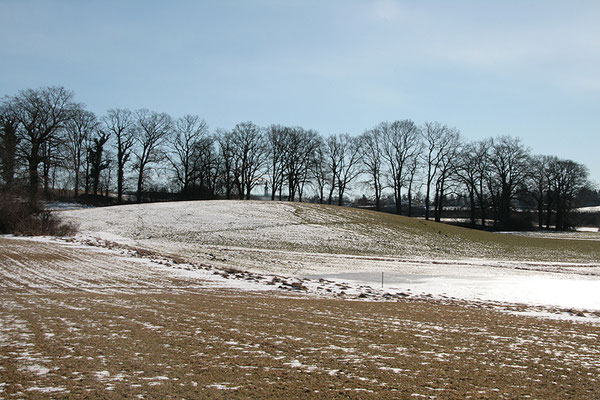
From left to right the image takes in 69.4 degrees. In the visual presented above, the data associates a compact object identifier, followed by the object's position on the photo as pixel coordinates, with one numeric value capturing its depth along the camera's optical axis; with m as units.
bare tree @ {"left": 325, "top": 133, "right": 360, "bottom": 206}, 81.31
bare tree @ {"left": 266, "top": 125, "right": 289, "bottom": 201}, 79.75
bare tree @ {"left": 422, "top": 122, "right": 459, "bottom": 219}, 74.75
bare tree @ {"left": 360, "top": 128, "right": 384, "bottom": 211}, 77.44
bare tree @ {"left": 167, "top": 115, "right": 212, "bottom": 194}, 76.94
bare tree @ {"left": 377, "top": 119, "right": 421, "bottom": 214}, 76.31
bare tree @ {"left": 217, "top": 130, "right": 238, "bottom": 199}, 79.31
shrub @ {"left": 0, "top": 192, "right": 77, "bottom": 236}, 26.75
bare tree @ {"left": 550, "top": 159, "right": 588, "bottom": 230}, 81.98
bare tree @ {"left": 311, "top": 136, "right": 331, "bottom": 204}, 77.75
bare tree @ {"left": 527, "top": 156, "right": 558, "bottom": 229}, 81.88
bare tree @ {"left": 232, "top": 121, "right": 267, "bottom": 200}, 79.06
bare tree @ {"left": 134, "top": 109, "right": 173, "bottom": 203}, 71.06
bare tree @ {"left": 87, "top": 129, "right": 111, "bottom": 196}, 69.88
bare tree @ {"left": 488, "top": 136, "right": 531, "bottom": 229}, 77.31
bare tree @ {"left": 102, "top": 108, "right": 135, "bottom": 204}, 70.06
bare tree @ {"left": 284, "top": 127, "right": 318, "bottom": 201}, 78.69
